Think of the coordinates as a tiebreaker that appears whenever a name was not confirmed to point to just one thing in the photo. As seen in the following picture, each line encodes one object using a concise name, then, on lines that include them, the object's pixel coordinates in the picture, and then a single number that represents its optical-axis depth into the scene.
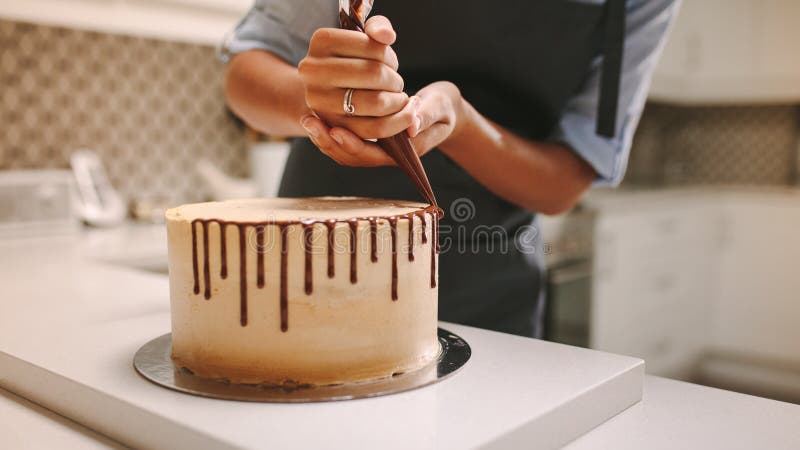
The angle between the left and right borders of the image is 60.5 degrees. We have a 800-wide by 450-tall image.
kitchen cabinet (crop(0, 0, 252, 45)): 1.94
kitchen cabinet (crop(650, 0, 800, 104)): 3.74
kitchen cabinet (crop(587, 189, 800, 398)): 3.20
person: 1.18
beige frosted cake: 0.69
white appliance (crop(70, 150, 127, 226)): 2.27
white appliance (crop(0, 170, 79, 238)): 2.05
